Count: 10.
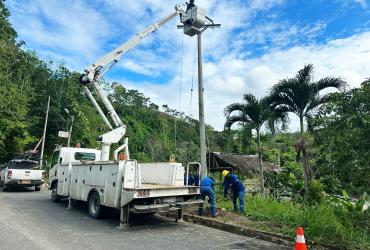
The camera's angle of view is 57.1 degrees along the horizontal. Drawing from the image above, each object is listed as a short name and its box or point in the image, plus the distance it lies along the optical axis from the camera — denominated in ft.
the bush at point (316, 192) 41.22
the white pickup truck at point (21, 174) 62.13
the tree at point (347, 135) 22.33
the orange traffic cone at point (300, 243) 17.29
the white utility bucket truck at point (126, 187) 29.25
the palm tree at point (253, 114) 51.83
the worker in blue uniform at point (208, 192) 33.14
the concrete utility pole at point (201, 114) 38.29
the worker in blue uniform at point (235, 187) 33.92
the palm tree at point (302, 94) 45.91
